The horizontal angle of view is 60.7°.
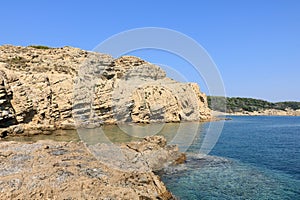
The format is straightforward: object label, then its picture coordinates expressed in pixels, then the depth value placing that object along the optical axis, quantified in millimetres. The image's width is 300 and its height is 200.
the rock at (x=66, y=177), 11531
